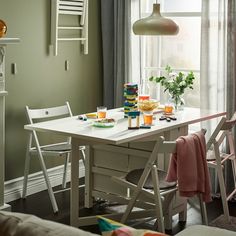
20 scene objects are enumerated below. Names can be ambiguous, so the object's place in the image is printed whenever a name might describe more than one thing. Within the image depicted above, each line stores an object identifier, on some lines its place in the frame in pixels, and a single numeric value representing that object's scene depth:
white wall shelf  4.12
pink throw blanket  3.39
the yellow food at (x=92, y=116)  4.28
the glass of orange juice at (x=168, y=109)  4.42
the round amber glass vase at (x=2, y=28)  4.10
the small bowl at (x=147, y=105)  4.16
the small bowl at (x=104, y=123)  3.89
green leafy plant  4.50
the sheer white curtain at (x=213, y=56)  4.71
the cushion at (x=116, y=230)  1.64
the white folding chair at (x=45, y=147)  4.56
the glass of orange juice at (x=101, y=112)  4.17
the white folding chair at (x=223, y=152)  4.02
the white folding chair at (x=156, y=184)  3.40
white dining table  3.59
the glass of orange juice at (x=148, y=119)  3.97
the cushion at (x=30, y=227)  1.63
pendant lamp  3.87
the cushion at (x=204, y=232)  2.52
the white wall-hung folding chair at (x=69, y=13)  4.93
